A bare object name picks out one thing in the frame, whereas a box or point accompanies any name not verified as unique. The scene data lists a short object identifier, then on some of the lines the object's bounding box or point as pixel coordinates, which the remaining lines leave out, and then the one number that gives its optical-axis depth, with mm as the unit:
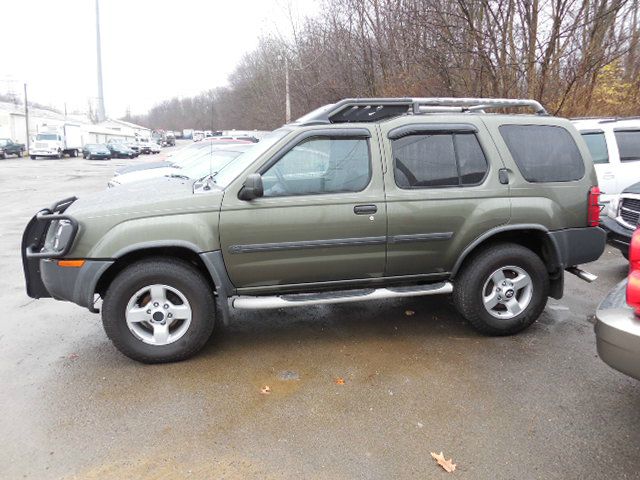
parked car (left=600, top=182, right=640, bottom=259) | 5961
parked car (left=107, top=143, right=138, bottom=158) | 46688
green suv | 3793
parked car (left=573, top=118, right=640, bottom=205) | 8070
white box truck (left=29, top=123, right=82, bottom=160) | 40656
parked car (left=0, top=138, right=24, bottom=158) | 39225
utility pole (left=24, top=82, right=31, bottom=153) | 53750
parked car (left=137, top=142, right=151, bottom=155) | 56403
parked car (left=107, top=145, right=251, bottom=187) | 8206
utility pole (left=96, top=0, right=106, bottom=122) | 56800
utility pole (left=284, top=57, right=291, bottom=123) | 23922
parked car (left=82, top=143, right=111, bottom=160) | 42031
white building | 54719
